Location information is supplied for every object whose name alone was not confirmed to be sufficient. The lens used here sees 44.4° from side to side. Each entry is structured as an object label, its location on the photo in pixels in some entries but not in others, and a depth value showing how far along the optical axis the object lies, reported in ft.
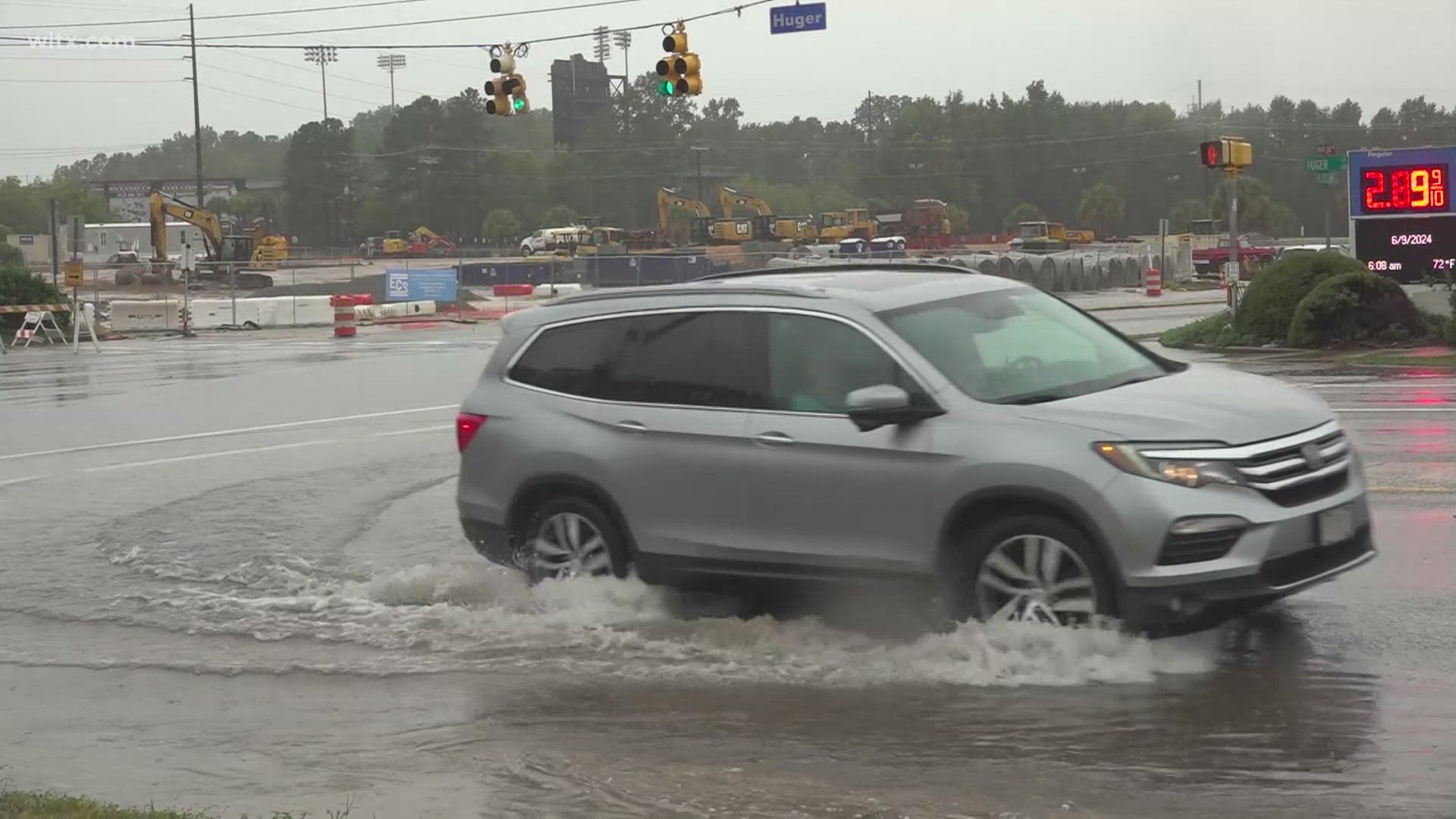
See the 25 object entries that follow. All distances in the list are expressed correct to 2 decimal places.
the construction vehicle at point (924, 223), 284.20
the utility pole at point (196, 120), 298.97
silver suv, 24.16
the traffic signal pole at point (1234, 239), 92.68
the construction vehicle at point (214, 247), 240.73
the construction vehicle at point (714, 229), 275.80
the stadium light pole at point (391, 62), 519.19
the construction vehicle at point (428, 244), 346.74
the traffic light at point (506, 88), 124.88
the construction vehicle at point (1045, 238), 255.29
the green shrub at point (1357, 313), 80.74
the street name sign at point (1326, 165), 129.59
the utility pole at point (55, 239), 151.95
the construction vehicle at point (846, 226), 287.89
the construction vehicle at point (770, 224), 284.20
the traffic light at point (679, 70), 112.47
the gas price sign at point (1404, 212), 84.53
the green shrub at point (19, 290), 139.64
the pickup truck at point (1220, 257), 223.71
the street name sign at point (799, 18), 122.93
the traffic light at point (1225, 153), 91.20
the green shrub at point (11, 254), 313.73
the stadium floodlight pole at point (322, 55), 436.35
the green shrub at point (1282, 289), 84.48
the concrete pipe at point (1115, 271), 209.05
